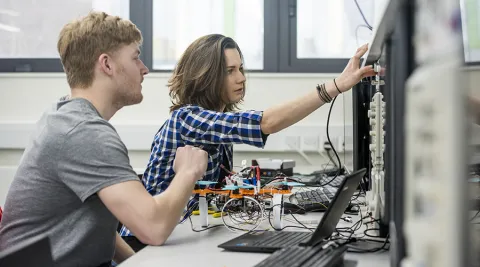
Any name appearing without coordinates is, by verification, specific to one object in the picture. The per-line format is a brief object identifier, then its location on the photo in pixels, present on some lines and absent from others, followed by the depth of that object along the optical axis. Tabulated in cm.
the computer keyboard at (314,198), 177
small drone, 146
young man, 123
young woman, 173
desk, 110
